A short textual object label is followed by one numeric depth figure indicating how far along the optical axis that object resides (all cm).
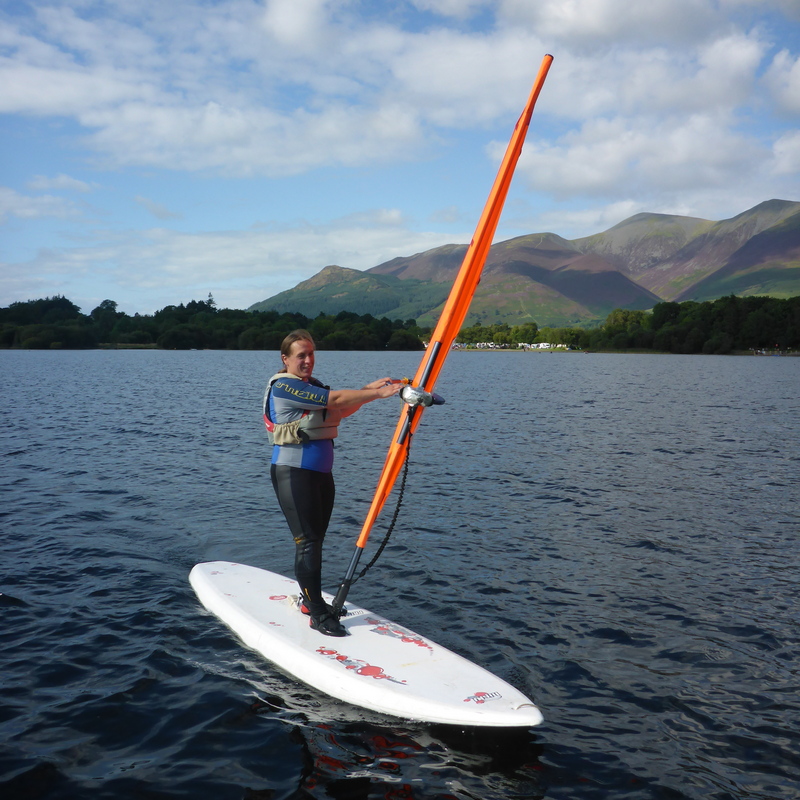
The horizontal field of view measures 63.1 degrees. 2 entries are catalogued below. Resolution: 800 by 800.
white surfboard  589
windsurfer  646
